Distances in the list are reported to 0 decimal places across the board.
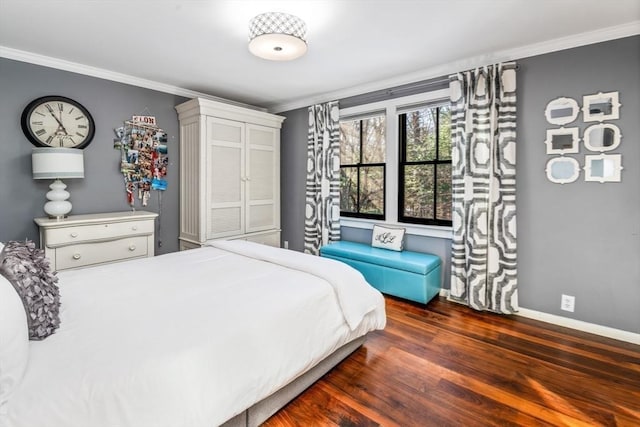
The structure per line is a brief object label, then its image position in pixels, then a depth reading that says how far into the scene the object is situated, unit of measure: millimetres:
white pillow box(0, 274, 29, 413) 944
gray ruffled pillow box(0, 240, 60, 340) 1239
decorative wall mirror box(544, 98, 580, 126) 2582
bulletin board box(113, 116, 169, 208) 3523
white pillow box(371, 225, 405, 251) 3539
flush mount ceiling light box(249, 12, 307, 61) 2061
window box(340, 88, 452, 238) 3410
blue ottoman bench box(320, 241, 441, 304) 3084
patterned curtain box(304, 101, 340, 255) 4035
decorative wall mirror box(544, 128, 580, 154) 2580
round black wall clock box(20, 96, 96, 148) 2926
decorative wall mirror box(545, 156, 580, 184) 2598
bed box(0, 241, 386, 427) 1033
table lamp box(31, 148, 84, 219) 2740
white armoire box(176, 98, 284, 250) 3723
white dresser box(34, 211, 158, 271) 2785
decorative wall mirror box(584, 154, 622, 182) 2436
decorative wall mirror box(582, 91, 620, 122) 2428
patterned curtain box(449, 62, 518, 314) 2834
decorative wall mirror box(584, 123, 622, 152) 2434
